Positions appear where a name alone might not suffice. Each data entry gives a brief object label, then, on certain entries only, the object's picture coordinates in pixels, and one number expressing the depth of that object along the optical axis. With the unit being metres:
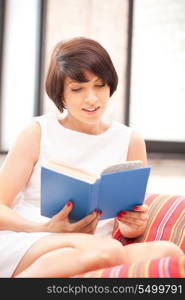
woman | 2.08
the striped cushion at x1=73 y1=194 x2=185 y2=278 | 1.99
